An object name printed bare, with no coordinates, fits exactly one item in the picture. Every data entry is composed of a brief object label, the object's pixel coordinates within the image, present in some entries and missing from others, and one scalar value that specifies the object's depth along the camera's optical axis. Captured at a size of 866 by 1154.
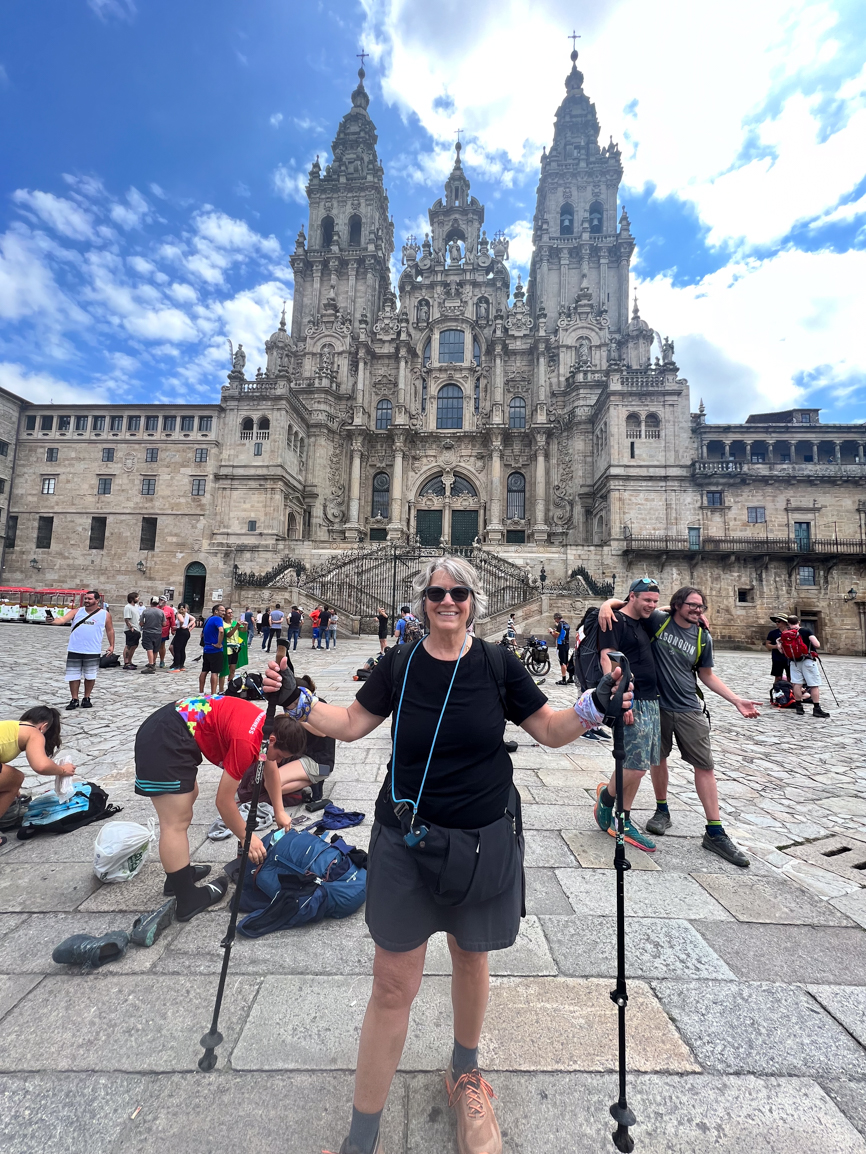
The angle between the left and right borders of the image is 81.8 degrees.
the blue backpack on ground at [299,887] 2.89
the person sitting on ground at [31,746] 3.66
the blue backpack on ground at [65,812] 3.93
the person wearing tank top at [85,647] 8.00
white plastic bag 3.20
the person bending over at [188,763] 2.97
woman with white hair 1.70
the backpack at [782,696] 10.05
